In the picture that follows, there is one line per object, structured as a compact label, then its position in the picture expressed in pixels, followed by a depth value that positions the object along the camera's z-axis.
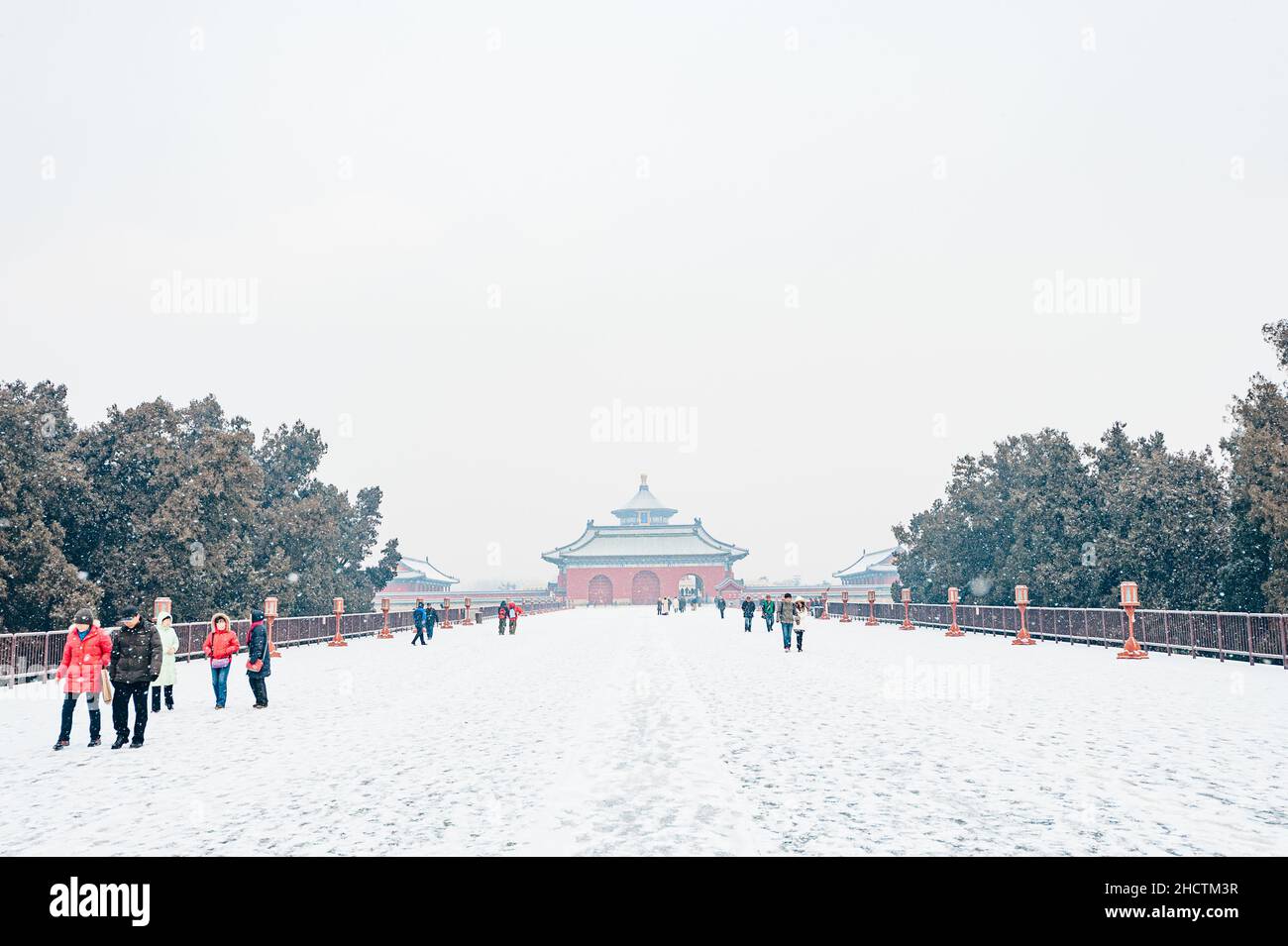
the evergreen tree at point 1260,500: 23.38
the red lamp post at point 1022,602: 26.50
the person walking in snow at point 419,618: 32.09
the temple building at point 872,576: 105.75
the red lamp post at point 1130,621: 20.66
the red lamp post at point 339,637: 31.44
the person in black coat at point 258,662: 13.71
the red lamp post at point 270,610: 23.80
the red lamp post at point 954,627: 32.94
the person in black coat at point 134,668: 9.88
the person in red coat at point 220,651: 13.35
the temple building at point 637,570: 100.19
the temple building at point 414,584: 97.34
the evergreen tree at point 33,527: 25.67
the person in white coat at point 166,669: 13.27
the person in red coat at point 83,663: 9.98
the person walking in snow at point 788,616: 24.66
